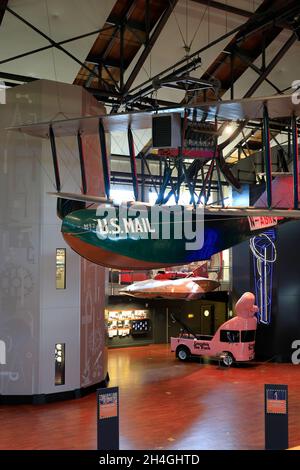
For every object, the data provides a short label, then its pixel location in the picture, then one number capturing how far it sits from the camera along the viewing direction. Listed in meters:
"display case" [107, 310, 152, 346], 22.41
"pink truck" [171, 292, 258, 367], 17.94
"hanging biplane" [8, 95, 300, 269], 9.66
